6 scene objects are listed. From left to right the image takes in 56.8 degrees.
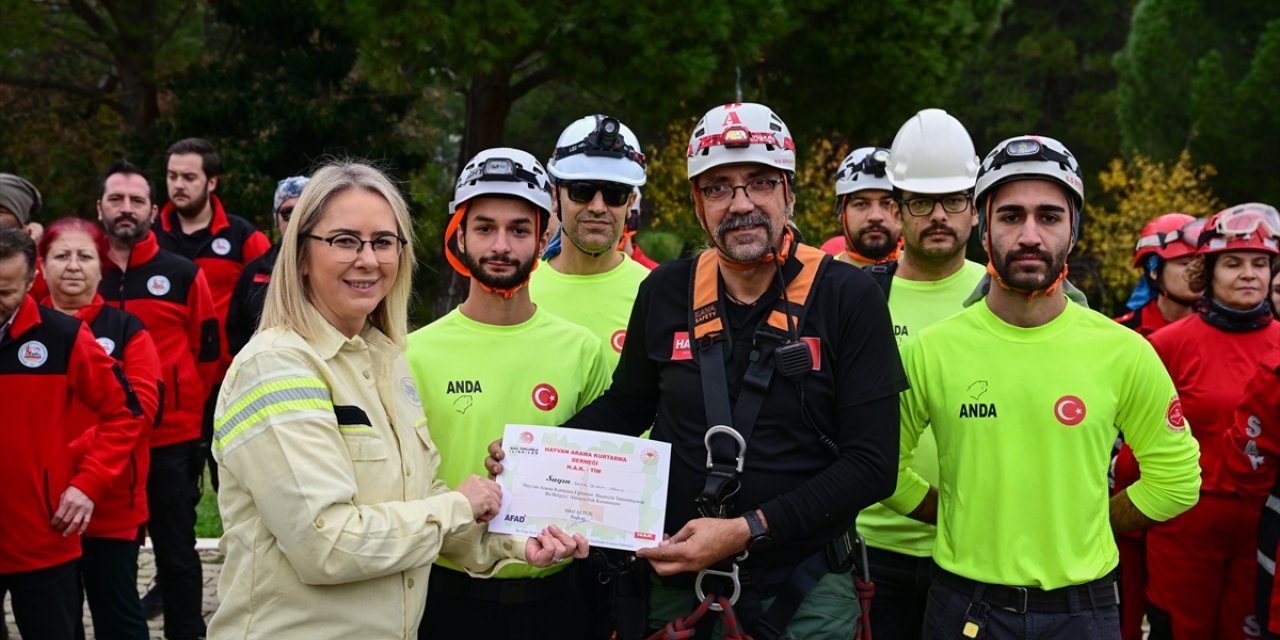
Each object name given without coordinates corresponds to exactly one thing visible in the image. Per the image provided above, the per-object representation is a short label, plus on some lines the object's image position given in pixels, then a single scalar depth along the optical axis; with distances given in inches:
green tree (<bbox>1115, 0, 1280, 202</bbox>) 942.4
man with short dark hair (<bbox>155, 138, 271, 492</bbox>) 336.5
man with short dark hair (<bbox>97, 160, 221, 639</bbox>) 284.5
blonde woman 128.6
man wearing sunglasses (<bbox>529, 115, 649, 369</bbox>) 224.4
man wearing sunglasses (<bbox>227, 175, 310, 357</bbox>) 319.9
